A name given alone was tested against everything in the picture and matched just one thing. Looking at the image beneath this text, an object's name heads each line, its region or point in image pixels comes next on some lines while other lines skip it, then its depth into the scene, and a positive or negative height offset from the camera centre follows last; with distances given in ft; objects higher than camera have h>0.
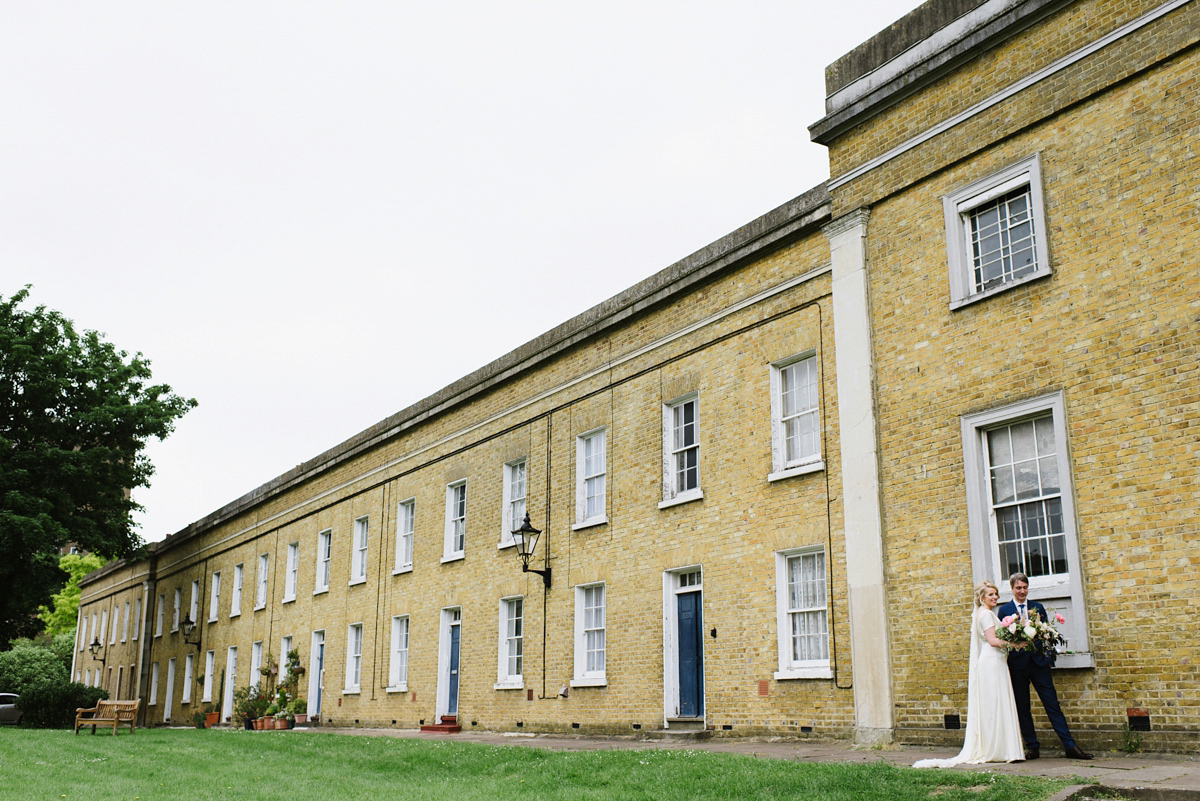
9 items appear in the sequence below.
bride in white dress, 35.09 -1.62
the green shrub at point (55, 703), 103.04 -4.59
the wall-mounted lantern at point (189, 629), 124.57 +2.82
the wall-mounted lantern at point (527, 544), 64.69 +6.70
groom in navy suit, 34.63 -0.86
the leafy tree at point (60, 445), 104.17 +21.35
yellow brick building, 36.17 +9.69
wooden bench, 77.71 -4.37
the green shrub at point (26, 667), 148.46 -1.87
